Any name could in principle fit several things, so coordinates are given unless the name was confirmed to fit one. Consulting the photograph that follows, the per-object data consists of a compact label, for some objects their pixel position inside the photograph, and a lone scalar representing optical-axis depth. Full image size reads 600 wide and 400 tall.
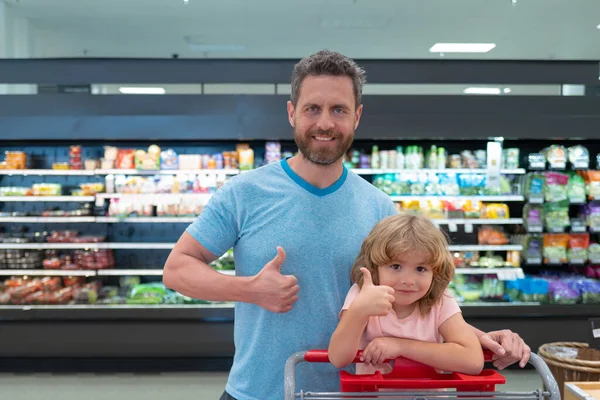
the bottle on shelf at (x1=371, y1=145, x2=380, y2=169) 5.11
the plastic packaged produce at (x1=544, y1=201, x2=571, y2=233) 5.11
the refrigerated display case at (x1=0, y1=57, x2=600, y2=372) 4.81
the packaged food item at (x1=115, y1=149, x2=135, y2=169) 5.02
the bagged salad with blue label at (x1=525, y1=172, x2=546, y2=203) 5.07
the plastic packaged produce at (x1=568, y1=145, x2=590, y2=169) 5.13
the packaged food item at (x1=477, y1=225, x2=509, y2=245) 5.18
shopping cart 1.27
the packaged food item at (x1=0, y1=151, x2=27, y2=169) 5.03
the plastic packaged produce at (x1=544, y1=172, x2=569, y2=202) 5.10
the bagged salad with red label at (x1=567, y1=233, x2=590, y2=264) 5.17
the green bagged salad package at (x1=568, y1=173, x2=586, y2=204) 5.12
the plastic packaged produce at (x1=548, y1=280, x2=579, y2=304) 5.06
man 1.56
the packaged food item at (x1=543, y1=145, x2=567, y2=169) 5.13
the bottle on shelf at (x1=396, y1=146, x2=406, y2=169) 5.12
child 1.33
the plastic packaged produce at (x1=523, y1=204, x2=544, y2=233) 5.08
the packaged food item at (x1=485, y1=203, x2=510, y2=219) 5.16
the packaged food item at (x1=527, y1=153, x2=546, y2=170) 5.12
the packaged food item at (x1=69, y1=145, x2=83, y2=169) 5.08
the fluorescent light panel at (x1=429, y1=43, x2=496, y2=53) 9.34
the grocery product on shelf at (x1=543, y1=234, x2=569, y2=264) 5.15
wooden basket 3.05
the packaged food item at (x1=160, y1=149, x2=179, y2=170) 5.05
